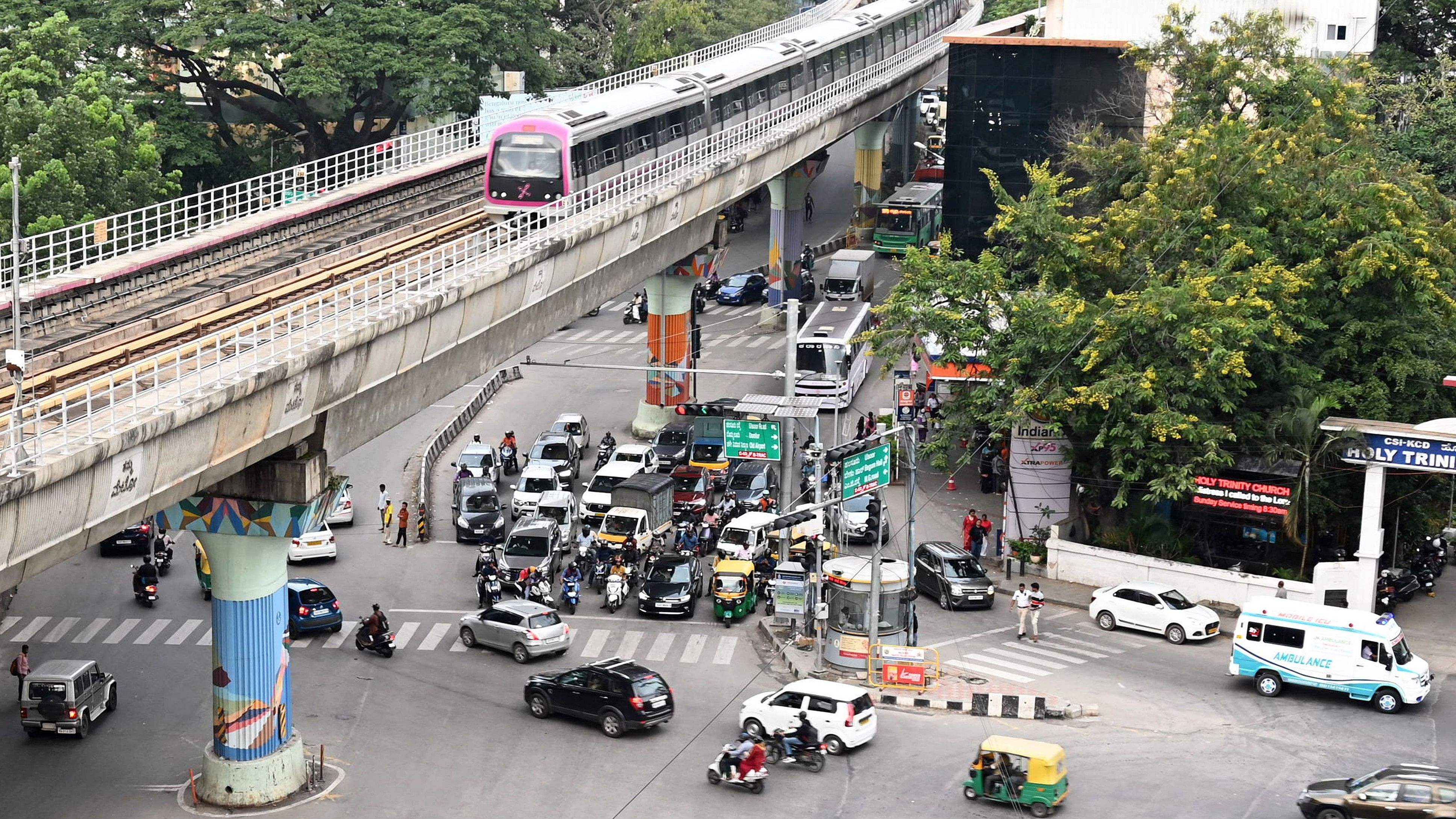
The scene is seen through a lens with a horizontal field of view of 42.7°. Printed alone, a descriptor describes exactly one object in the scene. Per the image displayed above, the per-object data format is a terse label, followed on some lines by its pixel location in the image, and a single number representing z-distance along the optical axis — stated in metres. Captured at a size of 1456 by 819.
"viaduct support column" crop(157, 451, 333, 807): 35.25
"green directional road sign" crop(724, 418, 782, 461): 48.66
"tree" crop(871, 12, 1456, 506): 48.31
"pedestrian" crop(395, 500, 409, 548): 54.31
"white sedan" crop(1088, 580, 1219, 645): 46.09
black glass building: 73.69
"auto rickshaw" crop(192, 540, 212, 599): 49.06
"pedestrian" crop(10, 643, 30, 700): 40.91
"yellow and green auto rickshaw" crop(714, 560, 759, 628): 47.62
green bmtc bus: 91.38
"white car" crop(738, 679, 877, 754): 37.84
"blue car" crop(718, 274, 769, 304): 88.25
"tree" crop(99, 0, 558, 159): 82.31
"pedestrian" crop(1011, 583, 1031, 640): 46.28
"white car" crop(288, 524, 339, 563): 52.09
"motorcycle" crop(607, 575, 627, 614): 48.50
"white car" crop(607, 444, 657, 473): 59.81
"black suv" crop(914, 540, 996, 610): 48.75
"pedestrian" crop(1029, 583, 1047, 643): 46.14
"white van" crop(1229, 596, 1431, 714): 40.81
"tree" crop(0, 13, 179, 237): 63.16
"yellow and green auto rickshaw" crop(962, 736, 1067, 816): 34.62
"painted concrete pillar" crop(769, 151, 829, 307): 84.88
